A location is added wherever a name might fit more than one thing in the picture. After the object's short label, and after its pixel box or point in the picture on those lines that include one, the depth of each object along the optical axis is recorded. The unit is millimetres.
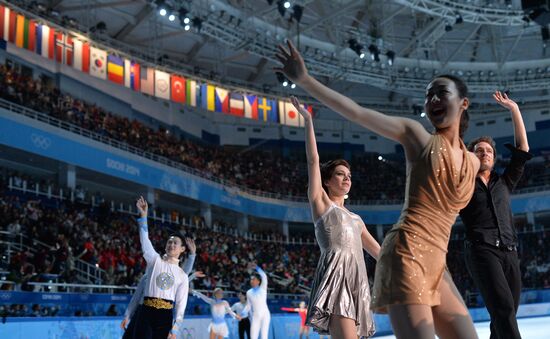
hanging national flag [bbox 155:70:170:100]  25873
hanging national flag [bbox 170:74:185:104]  26500
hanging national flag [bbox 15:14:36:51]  20453
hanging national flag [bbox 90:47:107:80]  23422
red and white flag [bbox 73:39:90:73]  22812
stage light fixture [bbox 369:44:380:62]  25947
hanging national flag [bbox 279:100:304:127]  30062
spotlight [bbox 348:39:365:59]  25422
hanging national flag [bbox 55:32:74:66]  22266
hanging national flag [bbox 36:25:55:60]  21438
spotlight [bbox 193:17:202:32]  22688
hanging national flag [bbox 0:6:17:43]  19748
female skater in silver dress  4375
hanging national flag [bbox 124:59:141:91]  24703
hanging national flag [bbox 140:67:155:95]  25484
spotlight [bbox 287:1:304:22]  22844
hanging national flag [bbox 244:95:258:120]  29281
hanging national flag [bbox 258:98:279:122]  29672
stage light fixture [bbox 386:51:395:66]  26672
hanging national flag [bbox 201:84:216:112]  27828
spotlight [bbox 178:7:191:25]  21764
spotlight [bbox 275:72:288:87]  26294
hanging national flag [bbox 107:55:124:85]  24125
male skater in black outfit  4289
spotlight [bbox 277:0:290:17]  22094
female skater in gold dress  2666
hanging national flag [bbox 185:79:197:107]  27094
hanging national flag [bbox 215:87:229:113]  28344
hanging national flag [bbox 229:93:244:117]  28891
